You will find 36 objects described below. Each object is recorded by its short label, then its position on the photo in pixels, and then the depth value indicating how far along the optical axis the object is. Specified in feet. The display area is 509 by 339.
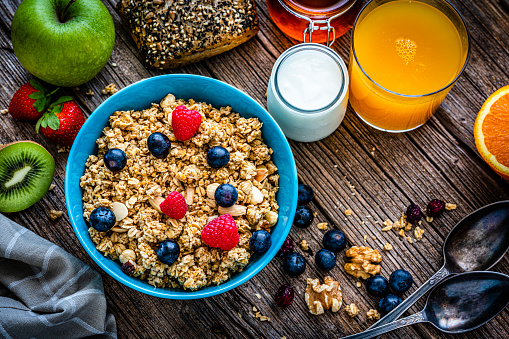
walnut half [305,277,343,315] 1.75
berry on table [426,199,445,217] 1.77
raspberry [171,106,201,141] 1.58
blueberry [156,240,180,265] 1.54
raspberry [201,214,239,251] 1.52
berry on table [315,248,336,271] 1.74
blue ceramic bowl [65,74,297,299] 1.58
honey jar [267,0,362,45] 1.73
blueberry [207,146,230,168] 1.57
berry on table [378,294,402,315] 1.74
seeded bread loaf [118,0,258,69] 1.79
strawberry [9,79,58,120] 1.76
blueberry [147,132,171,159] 1.57
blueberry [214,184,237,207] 1.55
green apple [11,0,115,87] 1.67
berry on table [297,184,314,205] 1.77
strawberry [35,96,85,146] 1.74
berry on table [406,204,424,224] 1.78
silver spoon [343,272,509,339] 1.73
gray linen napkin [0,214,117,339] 1.68
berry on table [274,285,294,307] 1.73
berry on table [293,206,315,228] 1.76
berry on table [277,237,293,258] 1.75
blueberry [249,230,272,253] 1.57
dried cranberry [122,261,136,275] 1.58
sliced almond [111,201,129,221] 1.58
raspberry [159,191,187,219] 1.55
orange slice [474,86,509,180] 1.73
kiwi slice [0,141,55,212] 1.75
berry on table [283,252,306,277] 1.73
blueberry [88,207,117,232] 1.55
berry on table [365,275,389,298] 1.74
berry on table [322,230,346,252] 1.75
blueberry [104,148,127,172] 1.57
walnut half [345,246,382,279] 1.76
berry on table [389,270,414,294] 1.74
